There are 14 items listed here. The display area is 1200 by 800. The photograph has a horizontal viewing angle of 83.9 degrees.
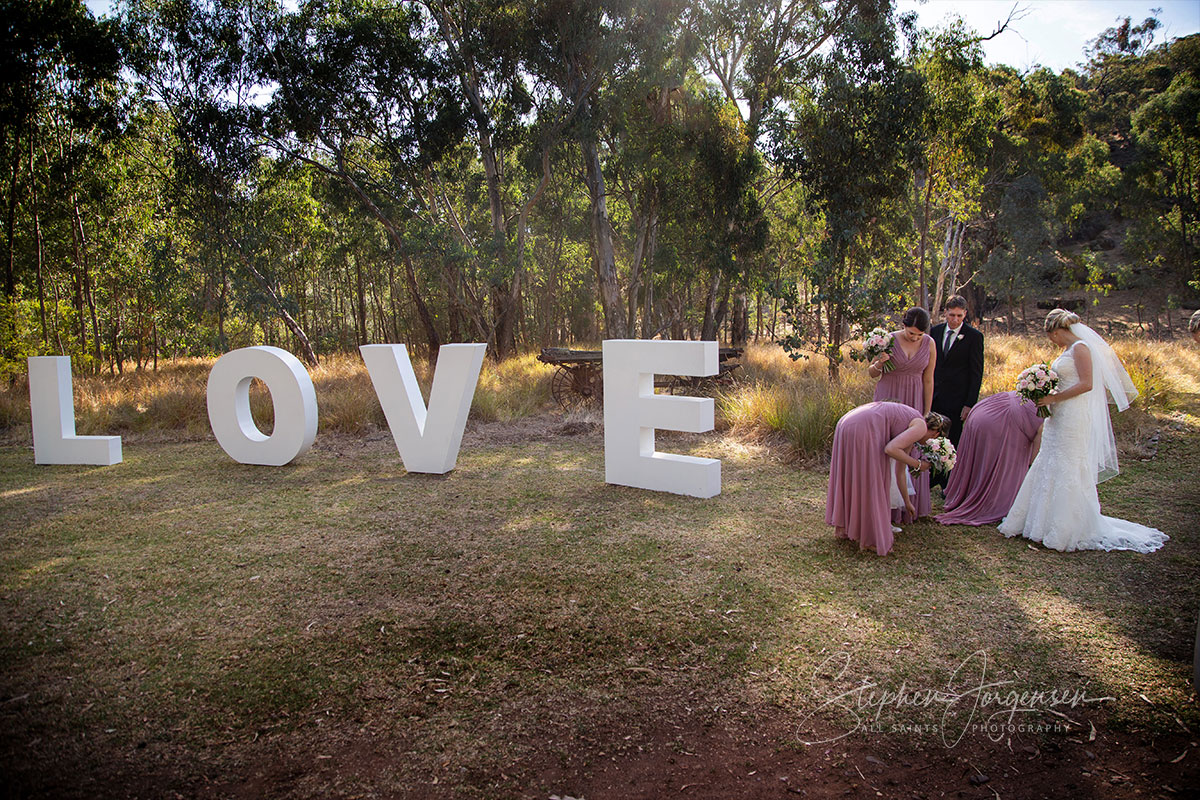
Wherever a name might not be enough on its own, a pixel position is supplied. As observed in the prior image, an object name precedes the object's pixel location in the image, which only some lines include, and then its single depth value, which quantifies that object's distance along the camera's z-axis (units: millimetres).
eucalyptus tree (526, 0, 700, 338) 14938
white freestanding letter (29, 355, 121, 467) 8547
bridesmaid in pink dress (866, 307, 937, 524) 5797
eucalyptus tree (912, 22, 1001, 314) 14625
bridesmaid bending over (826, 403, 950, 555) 4844
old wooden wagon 11805
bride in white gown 5082
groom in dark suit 6336
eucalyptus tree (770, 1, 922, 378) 12141
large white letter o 7969
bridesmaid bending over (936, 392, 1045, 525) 5766
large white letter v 7672
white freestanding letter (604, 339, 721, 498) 6617
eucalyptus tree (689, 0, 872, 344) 15617
